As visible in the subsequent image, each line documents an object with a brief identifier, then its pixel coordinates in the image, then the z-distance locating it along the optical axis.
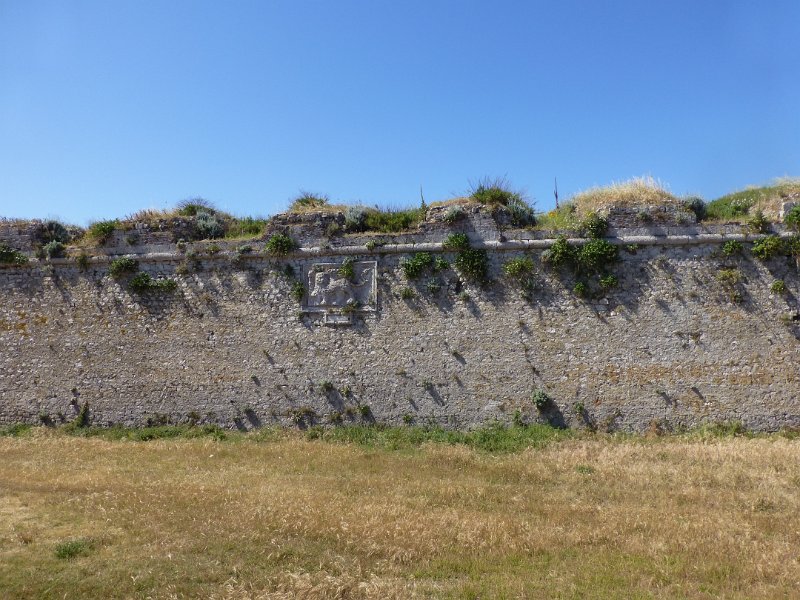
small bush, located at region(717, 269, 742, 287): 12.94
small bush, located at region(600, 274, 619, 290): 13.28
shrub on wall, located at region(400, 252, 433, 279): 14.16
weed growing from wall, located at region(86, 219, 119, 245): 15.87
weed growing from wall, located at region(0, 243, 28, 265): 16.11
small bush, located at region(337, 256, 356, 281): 14.46
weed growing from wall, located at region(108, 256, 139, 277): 15.51
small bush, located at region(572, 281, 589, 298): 13.35
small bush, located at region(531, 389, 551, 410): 13.11
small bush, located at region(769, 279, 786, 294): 12.72
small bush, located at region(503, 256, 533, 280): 13.70
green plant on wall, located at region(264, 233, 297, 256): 14.80
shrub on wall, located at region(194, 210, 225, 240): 15.92
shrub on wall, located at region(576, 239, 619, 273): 13.38
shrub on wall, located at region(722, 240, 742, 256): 13.03
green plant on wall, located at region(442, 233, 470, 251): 14.03
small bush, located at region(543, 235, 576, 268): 13.58
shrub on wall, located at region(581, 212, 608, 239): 13.60
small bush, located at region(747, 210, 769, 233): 13.06
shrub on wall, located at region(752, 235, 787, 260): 12.87
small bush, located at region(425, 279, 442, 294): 14.01
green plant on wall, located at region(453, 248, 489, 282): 13.89
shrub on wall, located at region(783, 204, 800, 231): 12.88
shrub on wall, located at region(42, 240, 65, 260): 15.94
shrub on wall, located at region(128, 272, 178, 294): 15.32
